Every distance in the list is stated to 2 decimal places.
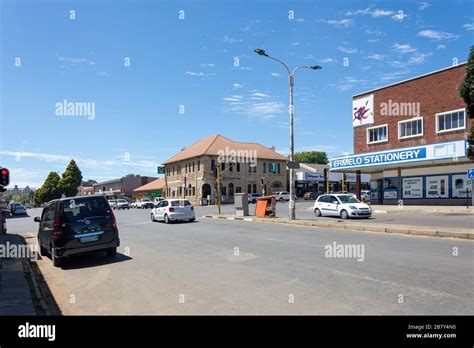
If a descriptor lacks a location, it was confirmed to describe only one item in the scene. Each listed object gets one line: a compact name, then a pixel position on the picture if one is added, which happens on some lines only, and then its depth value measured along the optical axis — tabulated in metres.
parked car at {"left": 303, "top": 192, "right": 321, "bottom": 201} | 66.75
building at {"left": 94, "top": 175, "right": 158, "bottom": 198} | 100.09
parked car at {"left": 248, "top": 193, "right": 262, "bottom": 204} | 57.86
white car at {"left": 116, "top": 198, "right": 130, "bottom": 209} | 58.34
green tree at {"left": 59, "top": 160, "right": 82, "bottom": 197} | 94.88
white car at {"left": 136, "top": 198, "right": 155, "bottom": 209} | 57.78
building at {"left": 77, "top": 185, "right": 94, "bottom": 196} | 108.78
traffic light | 17.29
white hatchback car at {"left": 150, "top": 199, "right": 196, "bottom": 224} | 24.28
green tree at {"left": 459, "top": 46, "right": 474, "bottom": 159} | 21.20
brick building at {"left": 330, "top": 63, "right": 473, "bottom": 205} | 32.22
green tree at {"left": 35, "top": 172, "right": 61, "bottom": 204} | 97.13
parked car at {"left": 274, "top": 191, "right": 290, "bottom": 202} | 62.97
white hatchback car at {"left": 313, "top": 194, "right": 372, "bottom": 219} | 23.34
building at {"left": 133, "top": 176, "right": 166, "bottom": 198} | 83.62
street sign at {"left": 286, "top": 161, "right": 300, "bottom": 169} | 22.33
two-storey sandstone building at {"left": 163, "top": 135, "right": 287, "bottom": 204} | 64.44
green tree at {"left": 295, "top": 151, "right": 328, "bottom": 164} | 115.22
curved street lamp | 22.67
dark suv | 10.53
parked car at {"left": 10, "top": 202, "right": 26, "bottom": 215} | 52.91
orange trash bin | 26.20
